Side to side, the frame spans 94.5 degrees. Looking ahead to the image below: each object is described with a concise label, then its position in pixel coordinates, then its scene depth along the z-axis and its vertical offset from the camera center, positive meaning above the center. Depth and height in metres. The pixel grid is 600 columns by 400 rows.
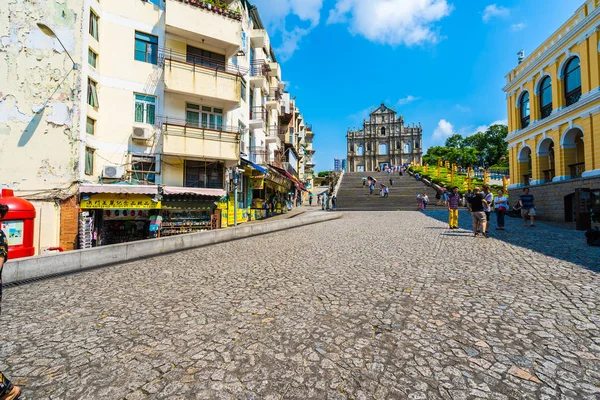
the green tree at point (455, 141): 85.94 +20.64
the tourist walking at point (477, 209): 10.16 -0.13
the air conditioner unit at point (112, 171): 13.26 +1.76
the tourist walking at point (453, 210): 12.11 -0.17
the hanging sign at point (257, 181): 19.53 +1.85
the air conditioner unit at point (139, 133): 13.81 +3.74
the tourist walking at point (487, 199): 11.19 +0.30
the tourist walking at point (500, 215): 12.10 -0.39
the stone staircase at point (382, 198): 26.88 +1.13
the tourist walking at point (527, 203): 13.11 +0.11
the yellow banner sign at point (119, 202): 12.34 +0.27
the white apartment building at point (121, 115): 11.39 +4.53
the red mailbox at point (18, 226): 7.75 -0.50
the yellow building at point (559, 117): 14.59 +5.47
